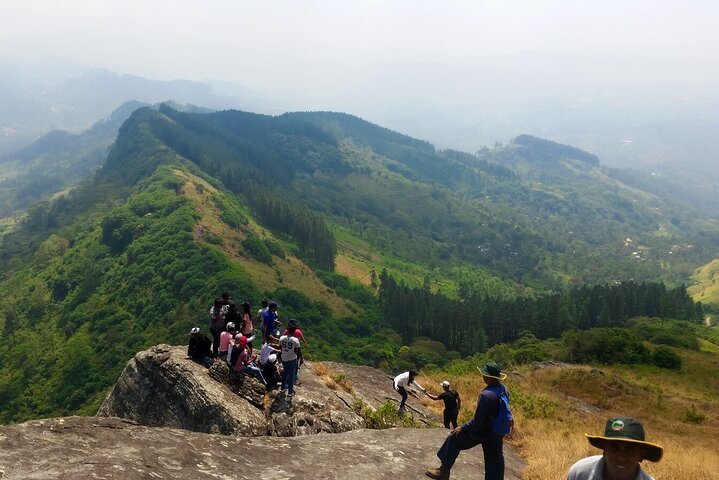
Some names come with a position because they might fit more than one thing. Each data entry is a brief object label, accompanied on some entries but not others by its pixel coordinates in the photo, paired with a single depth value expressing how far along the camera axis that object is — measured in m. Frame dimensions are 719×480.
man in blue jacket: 10.25
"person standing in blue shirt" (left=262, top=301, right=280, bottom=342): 21.86
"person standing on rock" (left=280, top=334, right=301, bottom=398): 17.77
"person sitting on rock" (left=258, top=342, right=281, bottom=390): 18.91
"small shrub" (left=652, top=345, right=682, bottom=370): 62.31
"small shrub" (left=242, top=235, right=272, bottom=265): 142.50
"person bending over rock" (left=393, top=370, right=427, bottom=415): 20.28
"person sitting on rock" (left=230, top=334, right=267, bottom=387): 18.66
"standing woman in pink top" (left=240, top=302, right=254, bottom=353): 21.14
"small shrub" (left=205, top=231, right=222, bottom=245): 133.75
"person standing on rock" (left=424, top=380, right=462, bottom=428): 18.71
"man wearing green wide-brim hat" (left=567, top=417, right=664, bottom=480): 5.74
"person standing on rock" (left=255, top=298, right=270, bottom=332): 22.38
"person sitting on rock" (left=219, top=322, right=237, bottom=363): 19.84
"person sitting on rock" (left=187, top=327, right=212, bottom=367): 19.34
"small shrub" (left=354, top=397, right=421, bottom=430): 18.11
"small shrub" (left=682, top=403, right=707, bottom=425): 33.44
